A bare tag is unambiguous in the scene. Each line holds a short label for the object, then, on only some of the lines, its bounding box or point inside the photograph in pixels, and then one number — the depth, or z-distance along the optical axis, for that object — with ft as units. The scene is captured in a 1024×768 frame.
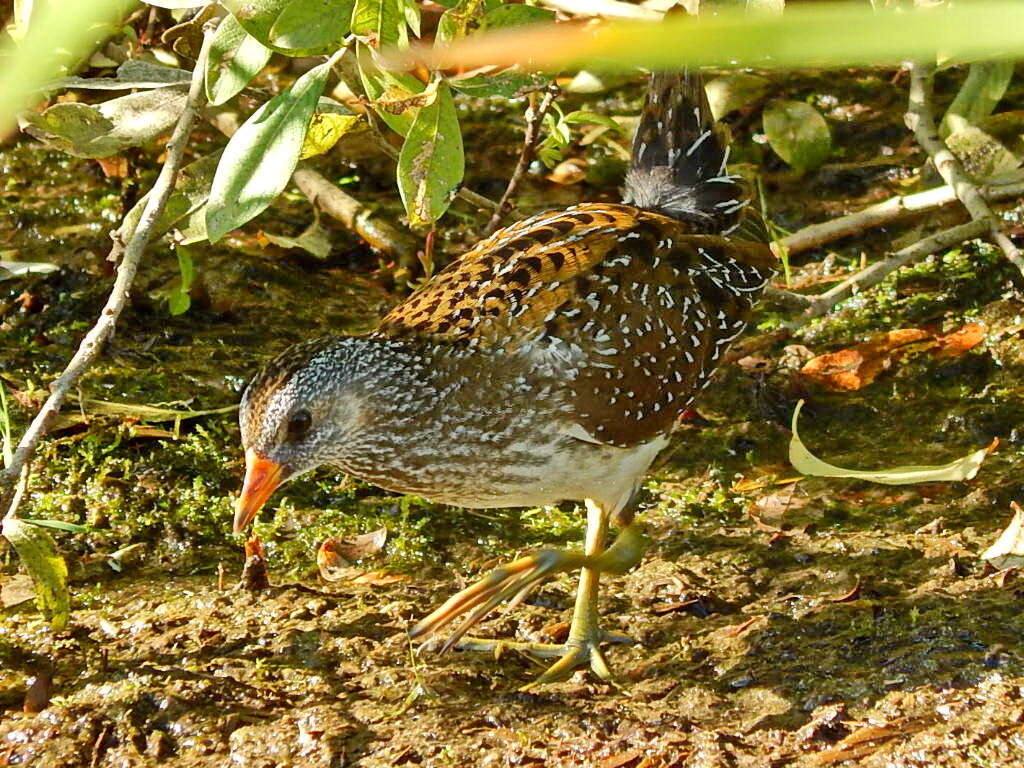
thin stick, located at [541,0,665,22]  40.83
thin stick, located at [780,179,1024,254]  41.81
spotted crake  27.32
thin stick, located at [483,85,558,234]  34.19
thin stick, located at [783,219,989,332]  38.40
